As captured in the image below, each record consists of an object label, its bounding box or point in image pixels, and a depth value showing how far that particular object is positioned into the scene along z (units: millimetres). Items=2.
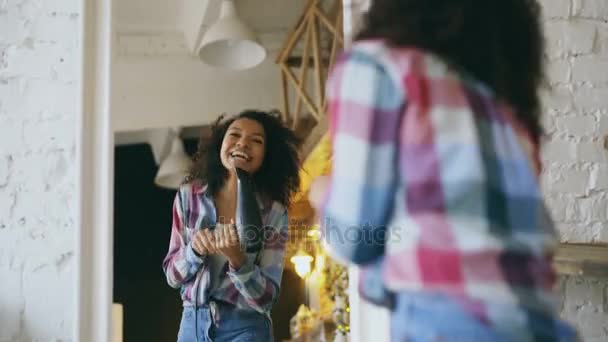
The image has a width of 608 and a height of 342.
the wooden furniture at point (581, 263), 3796
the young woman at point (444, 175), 2636
